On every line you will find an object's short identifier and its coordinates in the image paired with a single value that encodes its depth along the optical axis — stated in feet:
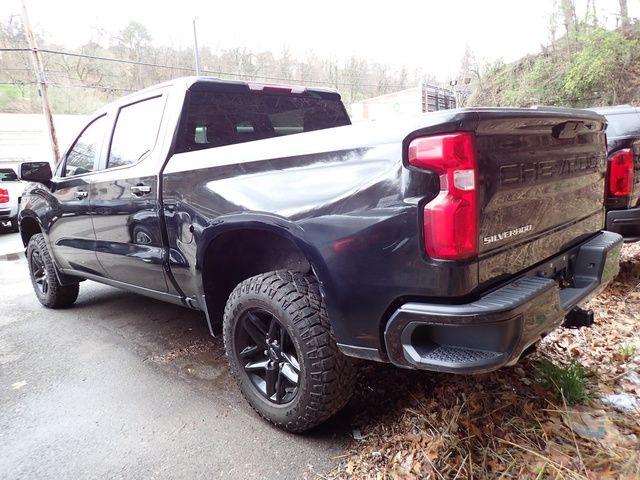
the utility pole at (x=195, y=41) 63.26
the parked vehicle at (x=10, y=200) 34.22
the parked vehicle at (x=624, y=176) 10.16
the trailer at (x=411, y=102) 65.88
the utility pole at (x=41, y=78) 54.50
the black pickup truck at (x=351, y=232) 5.07
